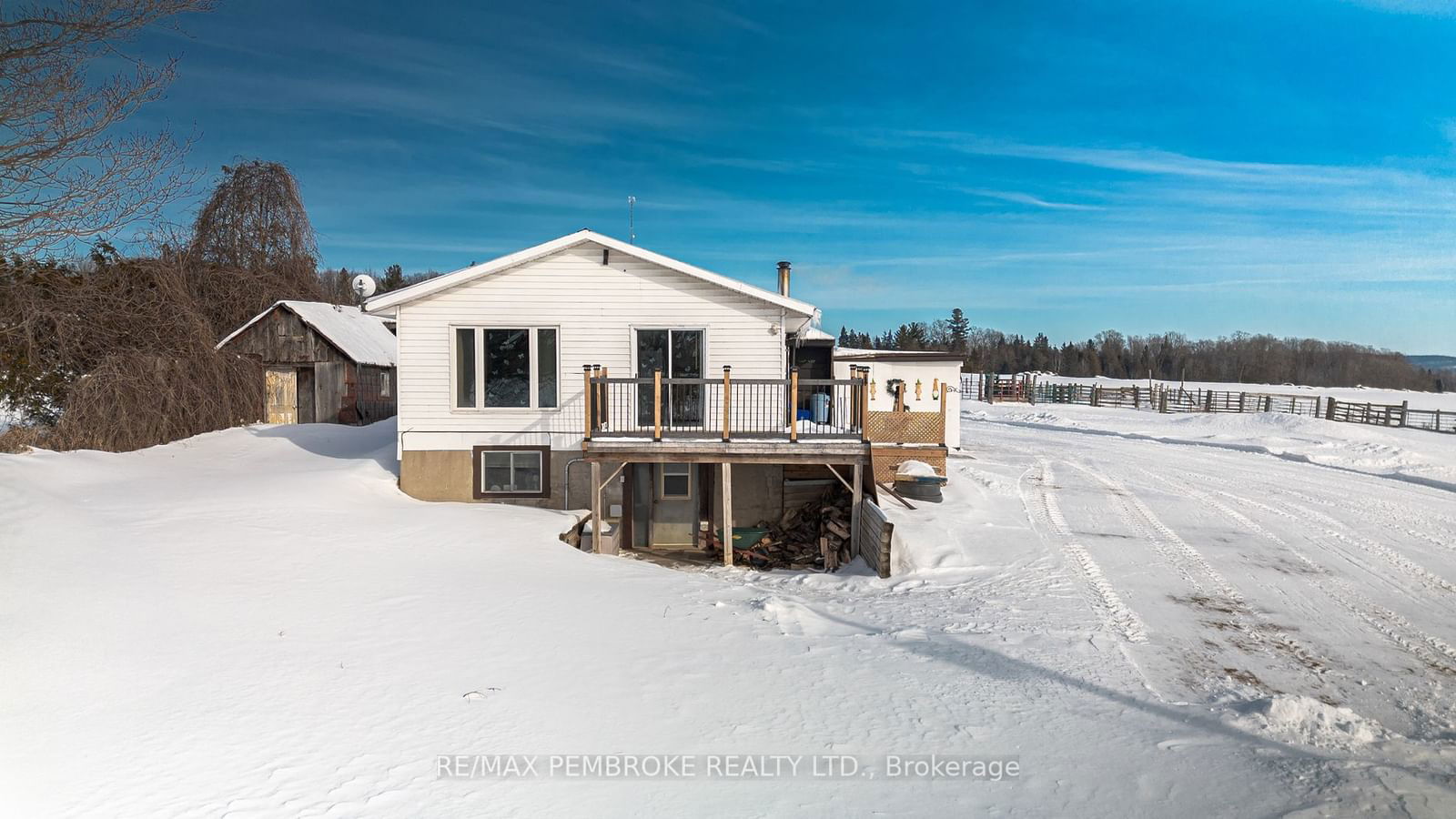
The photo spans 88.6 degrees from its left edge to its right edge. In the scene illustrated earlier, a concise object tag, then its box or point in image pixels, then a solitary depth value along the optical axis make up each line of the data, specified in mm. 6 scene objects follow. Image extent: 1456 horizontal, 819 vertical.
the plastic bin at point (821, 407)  14509
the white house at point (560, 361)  12422
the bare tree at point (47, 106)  8031
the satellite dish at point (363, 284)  25641
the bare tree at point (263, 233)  25391
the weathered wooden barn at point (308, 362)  20578
